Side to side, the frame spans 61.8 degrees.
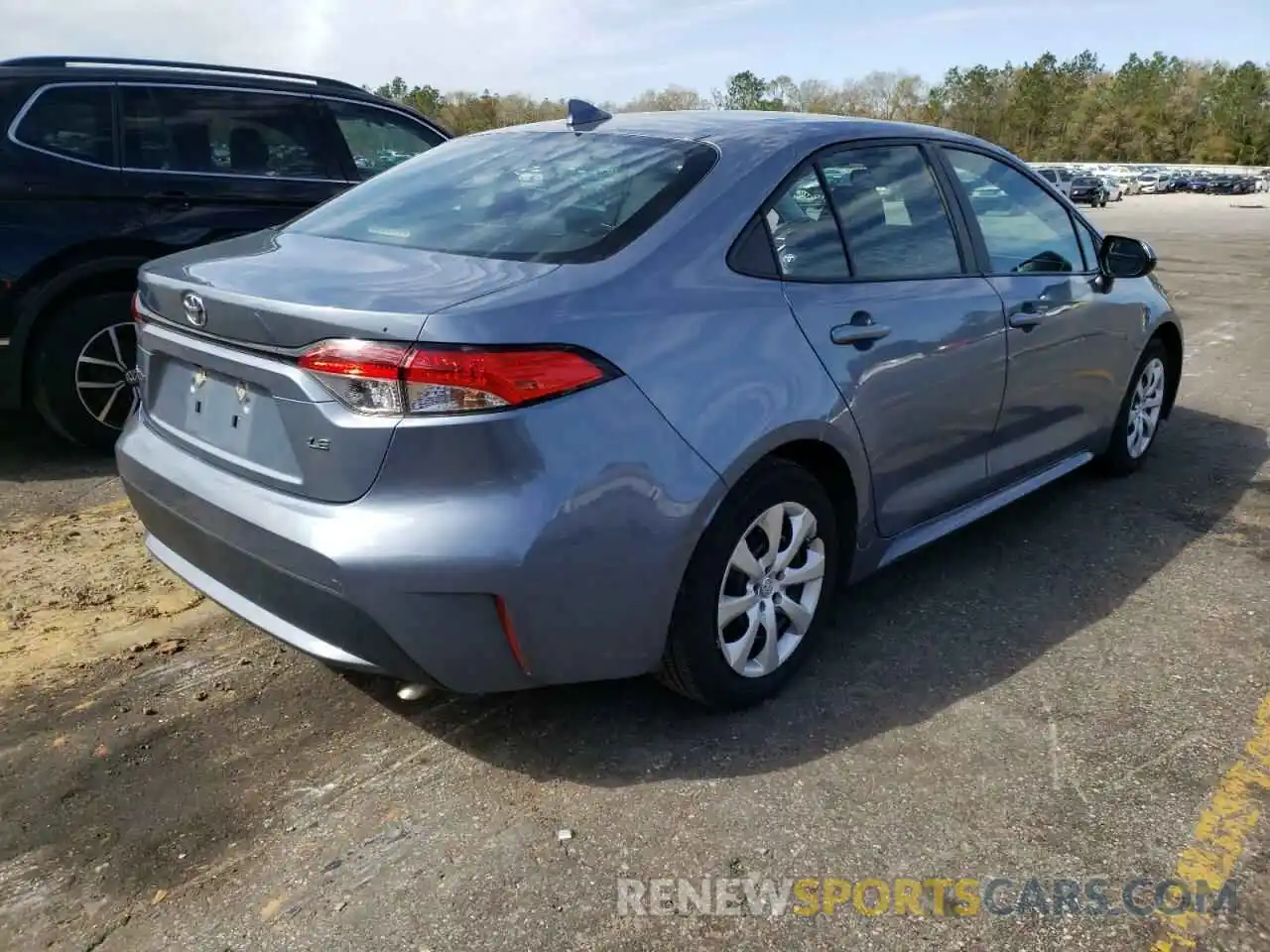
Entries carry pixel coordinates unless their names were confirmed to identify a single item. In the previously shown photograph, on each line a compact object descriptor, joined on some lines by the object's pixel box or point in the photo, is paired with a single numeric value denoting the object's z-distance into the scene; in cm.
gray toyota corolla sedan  230
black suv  463
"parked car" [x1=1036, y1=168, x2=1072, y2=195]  4694
